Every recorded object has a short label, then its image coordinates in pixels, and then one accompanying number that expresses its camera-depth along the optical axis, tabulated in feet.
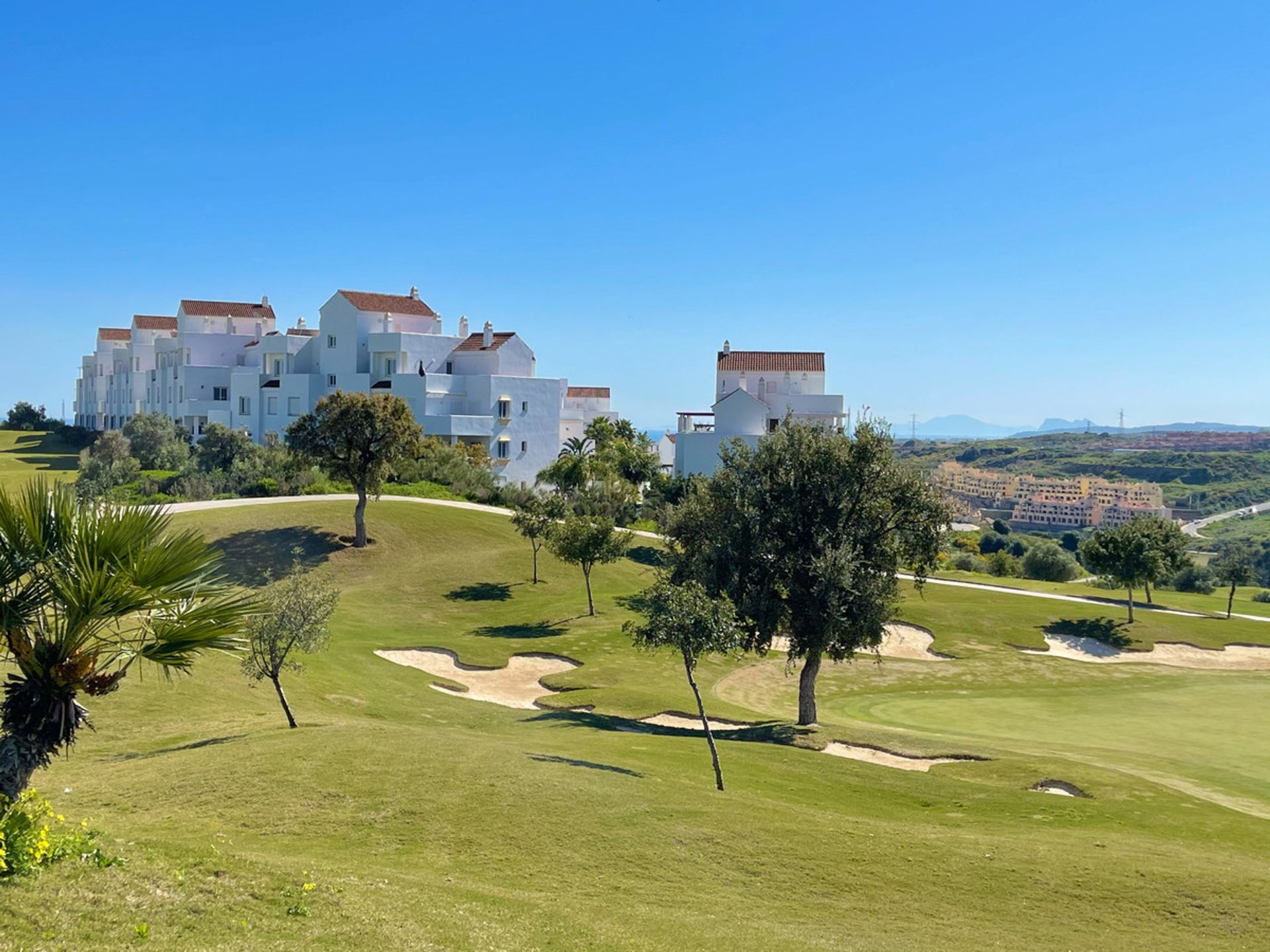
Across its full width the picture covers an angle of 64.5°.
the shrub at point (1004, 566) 279.49
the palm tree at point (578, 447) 334.85
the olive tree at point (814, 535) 107.04
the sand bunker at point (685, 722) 107.86
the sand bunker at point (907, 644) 158.34
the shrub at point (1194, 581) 260.62
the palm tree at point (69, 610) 38.93
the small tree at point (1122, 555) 186.39
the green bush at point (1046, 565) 269.44
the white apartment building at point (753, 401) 313.53
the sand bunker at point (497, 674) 123.44
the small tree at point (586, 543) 163.94
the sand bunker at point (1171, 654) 160.15
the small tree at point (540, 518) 177.27
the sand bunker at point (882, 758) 93.04
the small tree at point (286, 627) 82.48
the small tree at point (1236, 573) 201.36
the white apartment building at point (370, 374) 306.35
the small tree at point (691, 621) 77.66
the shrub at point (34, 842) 36.60
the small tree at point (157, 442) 274.77
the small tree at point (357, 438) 187.62
